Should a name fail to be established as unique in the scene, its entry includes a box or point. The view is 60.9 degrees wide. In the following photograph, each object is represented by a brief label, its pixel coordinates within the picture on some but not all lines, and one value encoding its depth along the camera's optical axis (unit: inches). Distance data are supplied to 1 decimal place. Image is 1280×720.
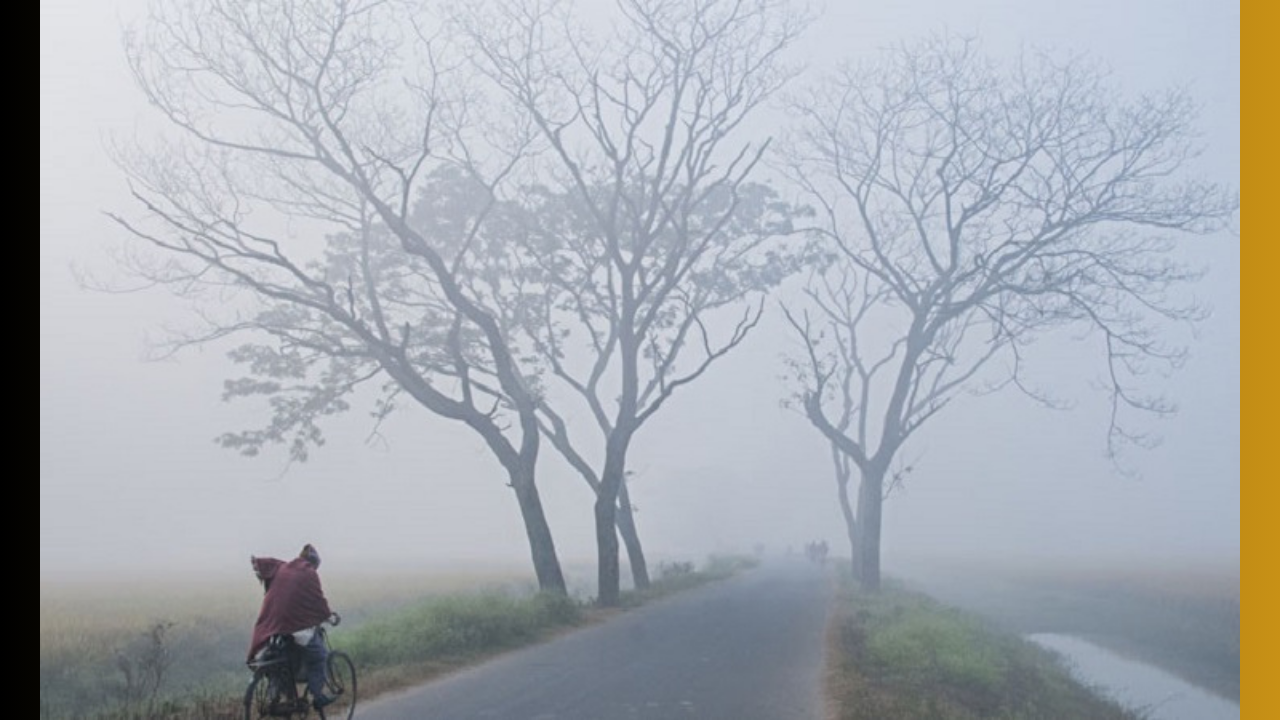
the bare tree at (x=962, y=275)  1158.3
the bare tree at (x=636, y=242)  1043.3
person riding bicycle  407.2
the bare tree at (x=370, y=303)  881.5
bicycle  400.2
